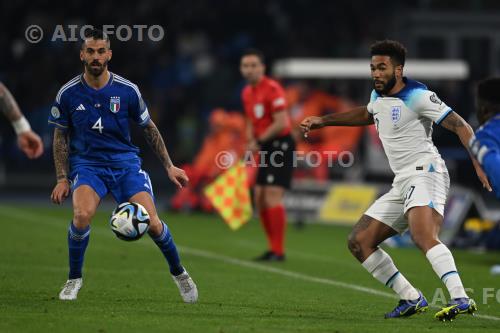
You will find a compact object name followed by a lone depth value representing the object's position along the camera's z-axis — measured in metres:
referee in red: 28.11
